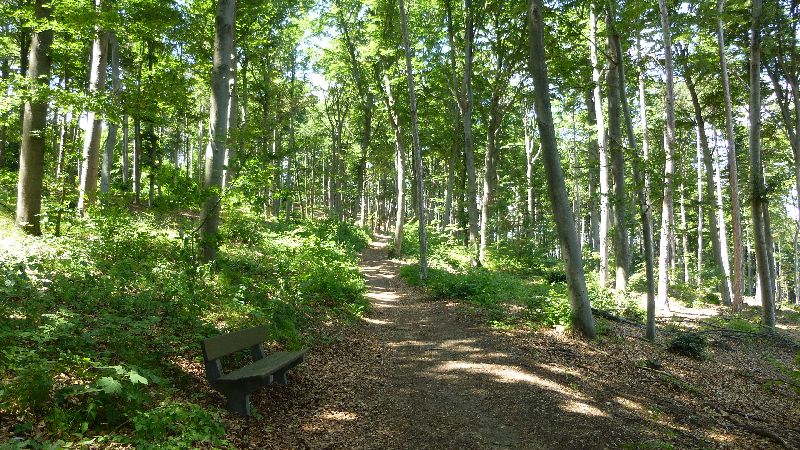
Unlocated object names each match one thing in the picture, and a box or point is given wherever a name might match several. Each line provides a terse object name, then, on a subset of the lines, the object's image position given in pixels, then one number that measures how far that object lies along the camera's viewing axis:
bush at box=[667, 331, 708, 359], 9.52
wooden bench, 4.69
